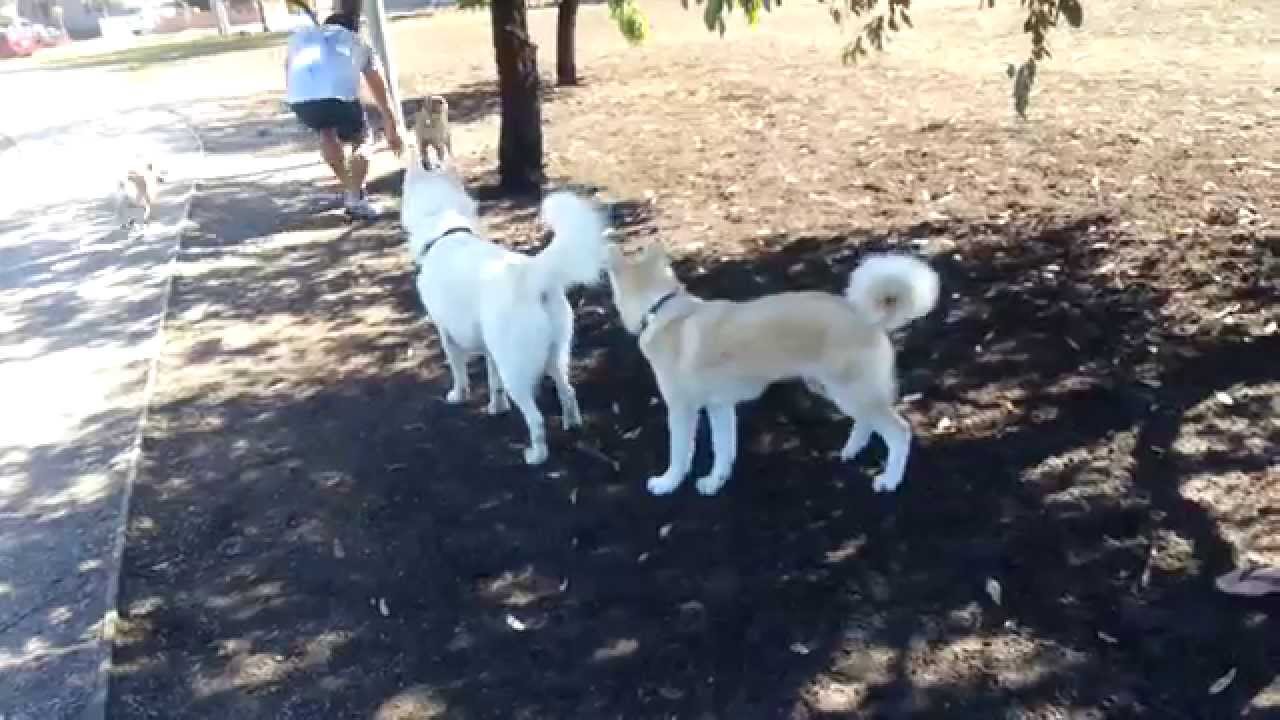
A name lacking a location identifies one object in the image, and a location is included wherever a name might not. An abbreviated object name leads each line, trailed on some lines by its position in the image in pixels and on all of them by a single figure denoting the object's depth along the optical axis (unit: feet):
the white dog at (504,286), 14.62
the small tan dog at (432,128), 35.32
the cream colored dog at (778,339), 13.41
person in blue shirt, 29.14
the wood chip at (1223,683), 10.75
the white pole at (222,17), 143.64
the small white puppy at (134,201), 32.83
